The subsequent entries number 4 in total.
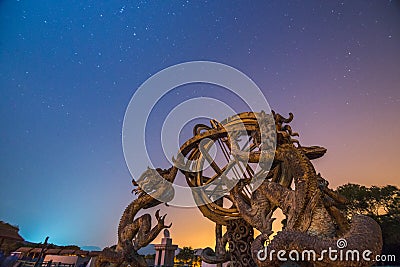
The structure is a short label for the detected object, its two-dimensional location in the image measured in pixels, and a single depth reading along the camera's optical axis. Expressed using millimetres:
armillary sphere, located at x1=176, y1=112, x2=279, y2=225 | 4855
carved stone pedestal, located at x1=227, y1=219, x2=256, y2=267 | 5551
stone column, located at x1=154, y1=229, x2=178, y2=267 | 13609
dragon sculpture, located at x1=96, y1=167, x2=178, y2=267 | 5250
